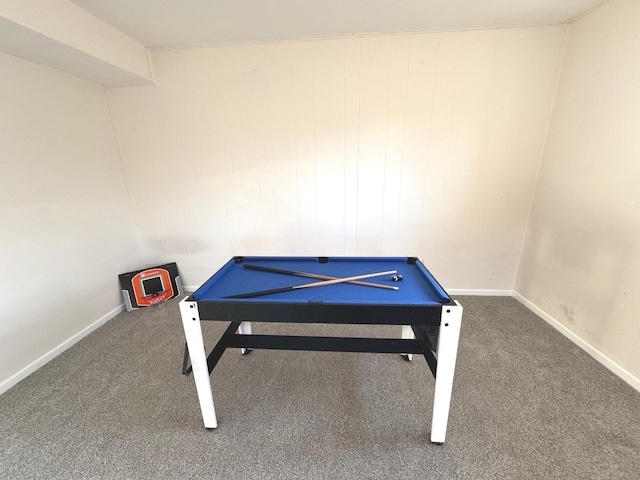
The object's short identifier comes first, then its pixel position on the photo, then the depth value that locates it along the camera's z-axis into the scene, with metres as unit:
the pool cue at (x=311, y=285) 1.31
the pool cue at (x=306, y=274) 1.41
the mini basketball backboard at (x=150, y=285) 2.61
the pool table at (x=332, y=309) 1.17
